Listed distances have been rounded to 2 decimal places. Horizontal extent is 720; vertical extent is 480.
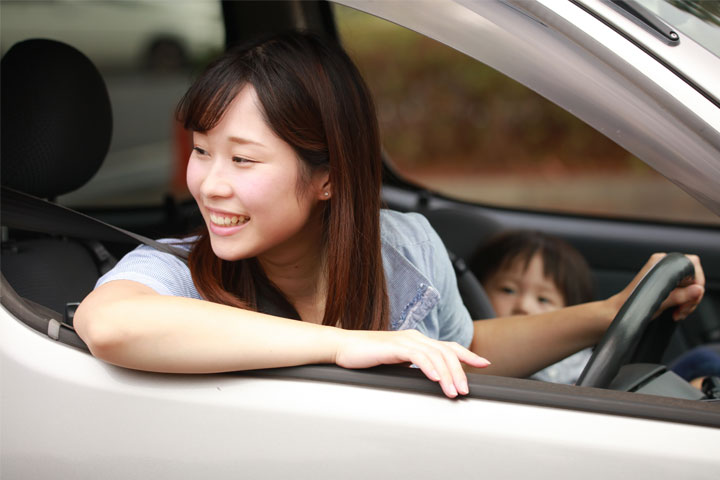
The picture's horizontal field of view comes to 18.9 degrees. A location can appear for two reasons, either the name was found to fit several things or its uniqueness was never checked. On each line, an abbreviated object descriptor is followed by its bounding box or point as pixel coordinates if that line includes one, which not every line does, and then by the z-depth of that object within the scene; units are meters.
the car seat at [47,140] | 2.64
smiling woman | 2.33
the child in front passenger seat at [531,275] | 3.08
